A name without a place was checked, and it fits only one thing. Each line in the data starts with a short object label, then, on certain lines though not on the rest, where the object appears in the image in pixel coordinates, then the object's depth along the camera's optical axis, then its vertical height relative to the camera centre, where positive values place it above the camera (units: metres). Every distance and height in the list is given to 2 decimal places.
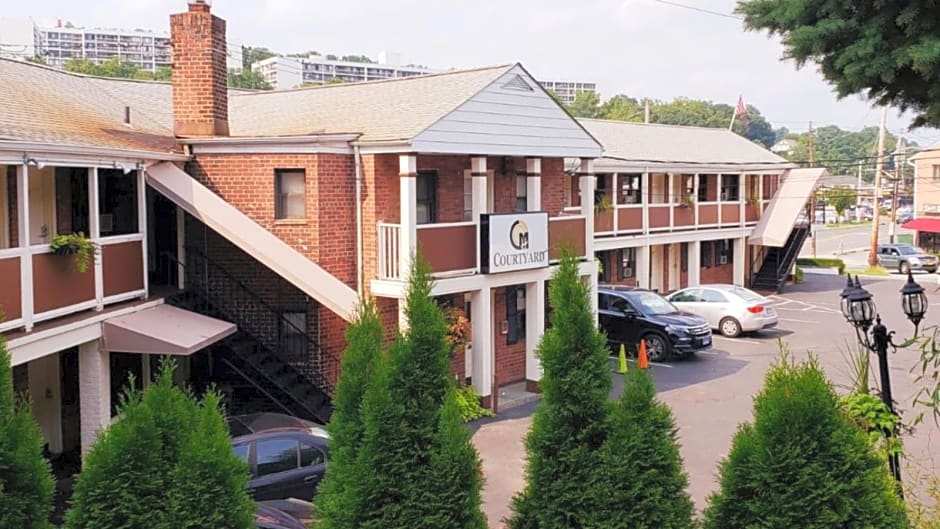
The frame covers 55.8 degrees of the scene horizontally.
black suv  21.88 -3.00
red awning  51.81 -1.36
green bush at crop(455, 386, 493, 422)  16.53 -3.74
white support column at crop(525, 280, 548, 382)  18.55 -2.38
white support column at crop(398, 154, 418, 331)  15.57 +0.08
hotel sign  17.06 -0.71
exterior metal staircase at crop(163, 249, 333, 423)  15.09 -2.40
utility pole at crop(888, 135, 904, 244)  53.06 +0.02
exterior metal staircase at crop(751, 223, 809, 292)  36.12 -2.48
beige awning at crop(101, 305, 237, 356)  12.70 -1.85
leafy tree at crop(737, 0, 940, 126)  5.90 +1.10
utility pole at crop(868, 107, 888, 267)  43.94 -0.18
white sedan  25.41 -3.03
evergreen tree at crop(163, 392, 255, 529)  5.04 -1.59
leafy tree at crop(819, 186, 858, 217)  66.70 +0.57
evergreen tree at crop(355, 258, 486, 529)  5.41 -1.52
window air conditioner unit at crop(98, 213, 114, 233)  14.55 -0.23
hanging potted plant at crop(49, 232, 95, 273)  11.60 -0.50
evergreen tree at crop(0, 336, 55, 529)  5.01 -1.50
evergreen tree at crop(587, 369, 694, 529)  5.64 -1.71
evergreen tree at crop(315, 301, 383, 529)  5.48 -1.43
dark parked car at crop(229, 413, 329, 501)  10.73 -3.09
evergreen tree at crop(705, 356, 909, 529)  5.59 -1.68
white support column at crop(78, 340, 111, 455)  12.74 -2.58
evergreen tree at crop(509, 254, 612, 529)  5.75 -1.38
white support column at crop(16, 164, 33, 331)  10.69 -0.41
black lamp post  9.03 -1.10
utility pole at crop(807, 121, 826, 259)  37.25 -0.22
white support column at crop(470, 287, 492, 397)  17.14 -2.59
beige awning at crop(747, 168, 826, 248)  34.69 -0.19
